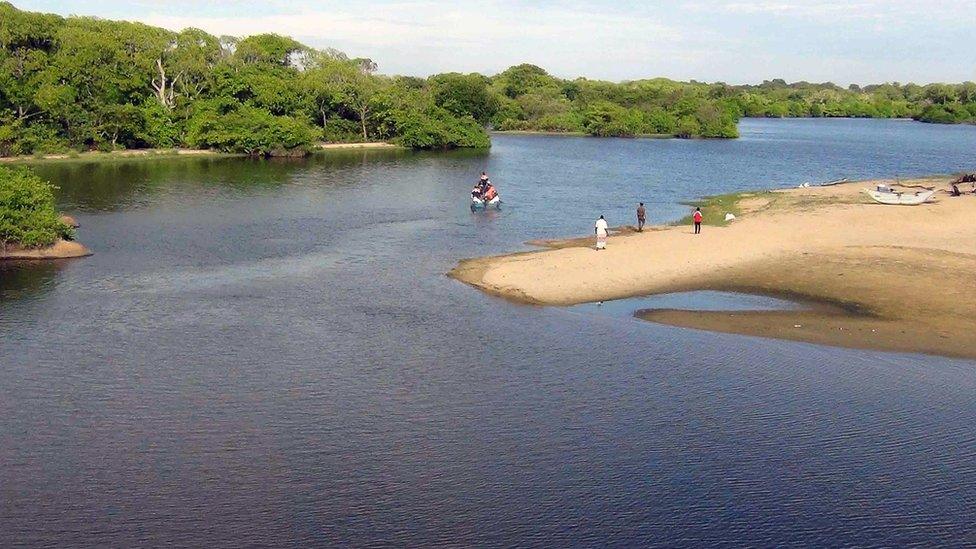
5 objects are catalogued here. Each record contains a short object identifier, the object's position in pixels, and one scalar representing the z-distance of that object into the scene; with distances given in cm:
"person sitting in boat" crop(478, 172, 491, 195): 4856
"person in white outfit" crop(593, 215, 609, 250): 3325
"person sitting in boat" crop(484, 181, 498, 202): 4834
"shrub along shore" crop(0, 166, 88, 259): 3269
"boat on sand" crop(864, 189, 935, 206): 4359
